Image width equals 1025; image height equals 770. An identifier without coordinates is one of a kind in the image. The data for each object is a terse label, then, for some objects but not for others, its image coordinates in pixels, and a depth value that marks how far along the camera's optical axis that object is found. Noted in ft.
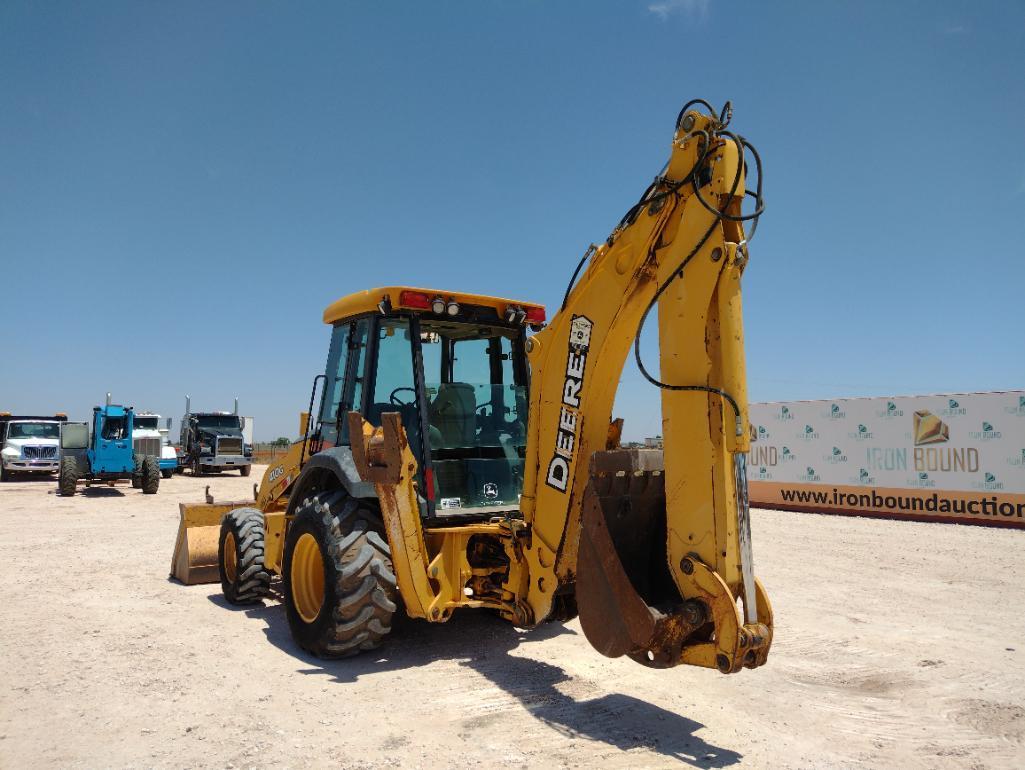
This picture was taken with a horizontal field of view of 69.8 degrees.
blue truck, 69.26
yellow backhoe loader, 12.31
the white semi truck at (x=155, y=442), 81.51
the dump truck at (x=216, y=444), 91.76
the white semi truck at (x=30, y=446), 80.84
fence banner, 45.44
